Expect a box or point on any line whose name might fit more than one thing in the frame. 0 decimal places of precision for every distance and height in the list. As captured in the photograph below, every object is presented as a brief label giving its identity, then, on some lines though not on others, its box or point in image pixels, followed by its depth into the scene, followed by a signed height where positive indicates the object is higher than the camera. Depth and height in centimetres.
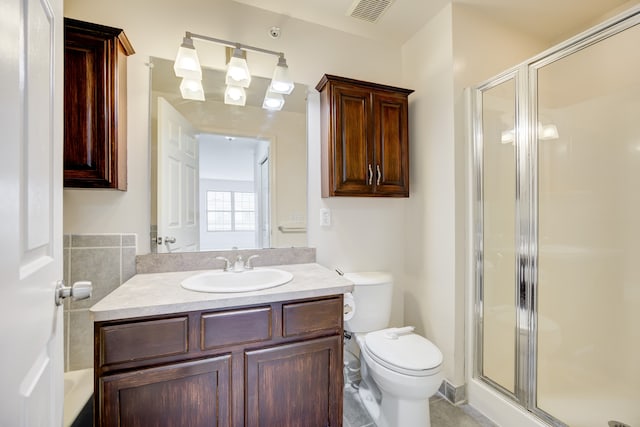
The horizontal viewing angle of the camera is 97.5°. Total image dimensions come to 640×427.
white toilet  133 -74
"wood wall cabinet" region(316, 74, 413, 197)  176 +48
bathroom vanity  103 -58
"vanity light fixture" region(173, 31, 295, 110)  152 +80
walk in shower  130 -12
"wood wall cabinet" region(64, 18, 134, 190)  127 +50
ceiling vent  171 +129
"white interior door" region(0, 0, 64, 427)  42 +1
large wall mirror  157 +27
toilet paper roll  171 -58
